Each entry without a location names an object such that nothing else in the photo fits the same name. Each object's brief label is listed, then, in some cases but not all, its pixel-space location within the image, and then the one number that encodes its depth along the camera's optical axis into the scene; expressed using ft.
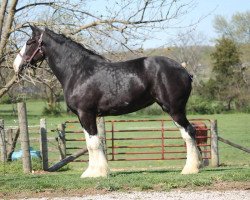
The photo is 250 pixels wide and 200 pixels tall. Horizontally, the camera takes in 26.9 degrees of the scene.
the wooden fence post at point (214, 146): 50.90
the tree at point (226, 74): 172.35
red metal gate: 53.67
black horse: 30.42
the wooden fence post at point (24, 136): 39.63
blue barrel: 52.03
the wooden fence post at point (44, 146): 43.36
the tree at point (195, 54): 241.14
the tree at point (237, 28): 221.46
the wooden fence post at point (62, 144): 53.93
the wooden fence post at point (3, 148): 52.03
